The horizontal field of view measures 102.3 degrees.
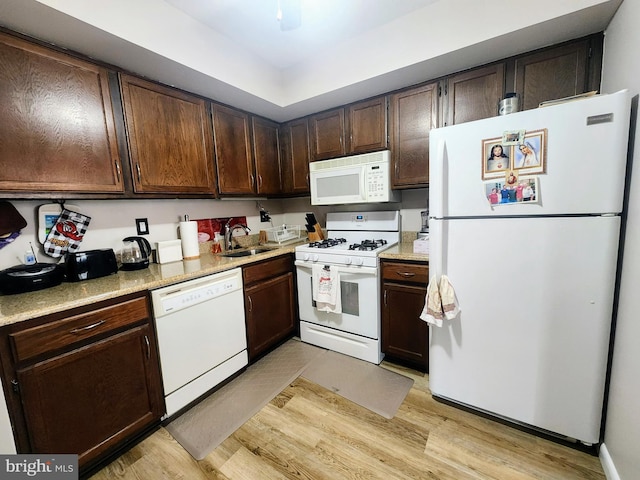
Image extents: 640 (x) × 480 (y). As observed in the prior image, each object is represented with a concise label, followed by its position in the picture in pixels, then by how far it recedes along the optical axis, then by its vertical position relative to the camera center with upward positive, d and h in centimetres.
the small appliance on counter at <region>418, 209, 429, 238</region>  227 -17
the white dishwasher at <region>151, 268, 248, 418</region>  153 -79
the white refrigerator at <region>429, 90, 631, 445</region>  113 -27
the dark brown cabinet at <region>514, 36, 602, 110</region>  152 +78
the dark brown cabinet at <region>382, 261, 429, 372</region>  185 -81
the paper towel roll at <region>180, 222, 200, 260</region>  205 -20
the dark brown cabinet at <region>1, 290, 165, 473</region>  107 -76
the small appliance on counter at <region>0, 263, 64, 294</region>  125 -28
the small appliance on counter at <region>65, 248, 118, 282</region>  147 -27
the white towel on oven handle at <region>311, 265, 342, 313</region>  211 -66
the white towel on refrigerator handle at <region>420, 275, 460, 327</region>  147 -57
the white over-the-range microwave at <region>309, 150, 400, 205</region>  217 +24
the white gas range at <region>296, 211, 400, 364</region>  202 -63
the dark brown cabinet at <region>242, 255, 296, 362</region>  204 -79
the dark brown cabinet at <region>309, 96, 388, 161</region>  221 +70
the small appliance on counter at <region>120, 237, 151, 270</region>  175 -26
